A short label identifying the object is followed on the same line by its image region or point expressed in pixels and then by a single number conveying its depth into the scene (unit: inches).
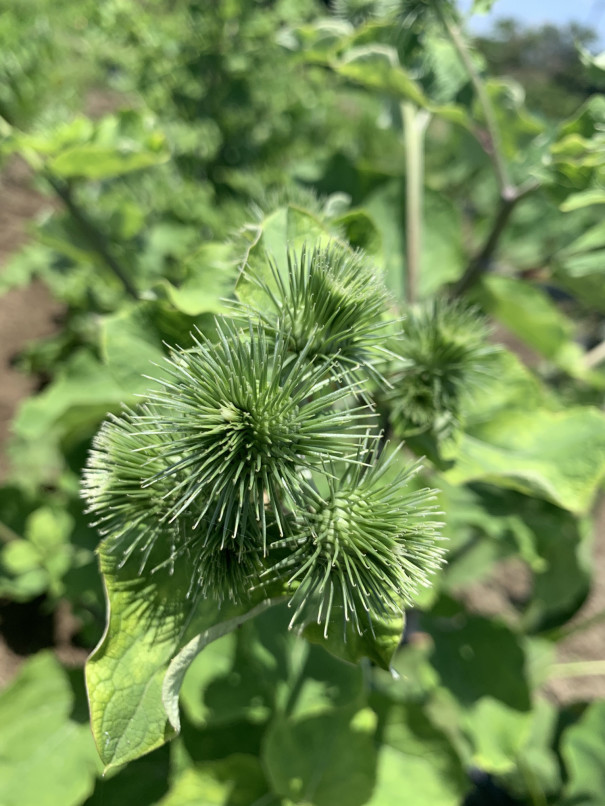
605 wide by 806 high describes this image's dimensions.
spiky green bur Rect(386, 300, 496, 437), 6.8
